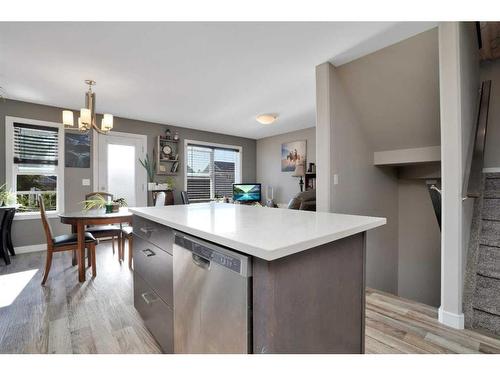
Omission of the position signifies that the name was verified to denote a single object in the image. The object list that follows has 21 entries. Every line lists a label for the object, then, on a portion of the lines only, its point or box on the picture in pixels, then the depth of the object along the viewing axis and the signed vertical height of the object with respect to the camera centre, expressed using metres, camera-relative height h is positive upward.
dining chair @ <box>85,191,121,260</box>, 2.98 -0.58
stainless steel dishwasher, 0.82 -0.45
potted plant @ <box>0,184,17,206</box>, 3.31 -0.16
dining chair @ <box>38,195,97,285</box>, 2.46 -0.62
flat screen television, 5.87 -0.17
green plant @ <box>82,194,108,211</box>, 2.96 -0.22
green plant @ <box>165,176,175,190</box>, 5.06 +0.09
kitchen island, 0.78 -0.37
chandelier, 2.61 +0.77
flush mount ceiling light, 4.00 +1.16
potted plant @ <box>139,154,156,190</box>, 4.75 +0.37
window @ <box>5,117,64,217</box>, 3.62 +0.37
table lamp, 5.05 +0.33
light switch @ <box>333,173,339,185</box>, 2.57 +0.08
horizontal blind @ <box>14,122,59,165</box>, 3.67 +0.67
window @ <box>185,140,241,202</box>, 5.59 +0.41
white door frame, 4.27 +0.49
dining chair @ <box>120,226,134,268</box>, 2.91 -0.69
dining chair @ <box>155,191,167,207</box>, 4.01 -0.24
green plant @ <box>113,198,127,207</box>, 3.11 -0.21
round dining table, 2.52 -0.38
